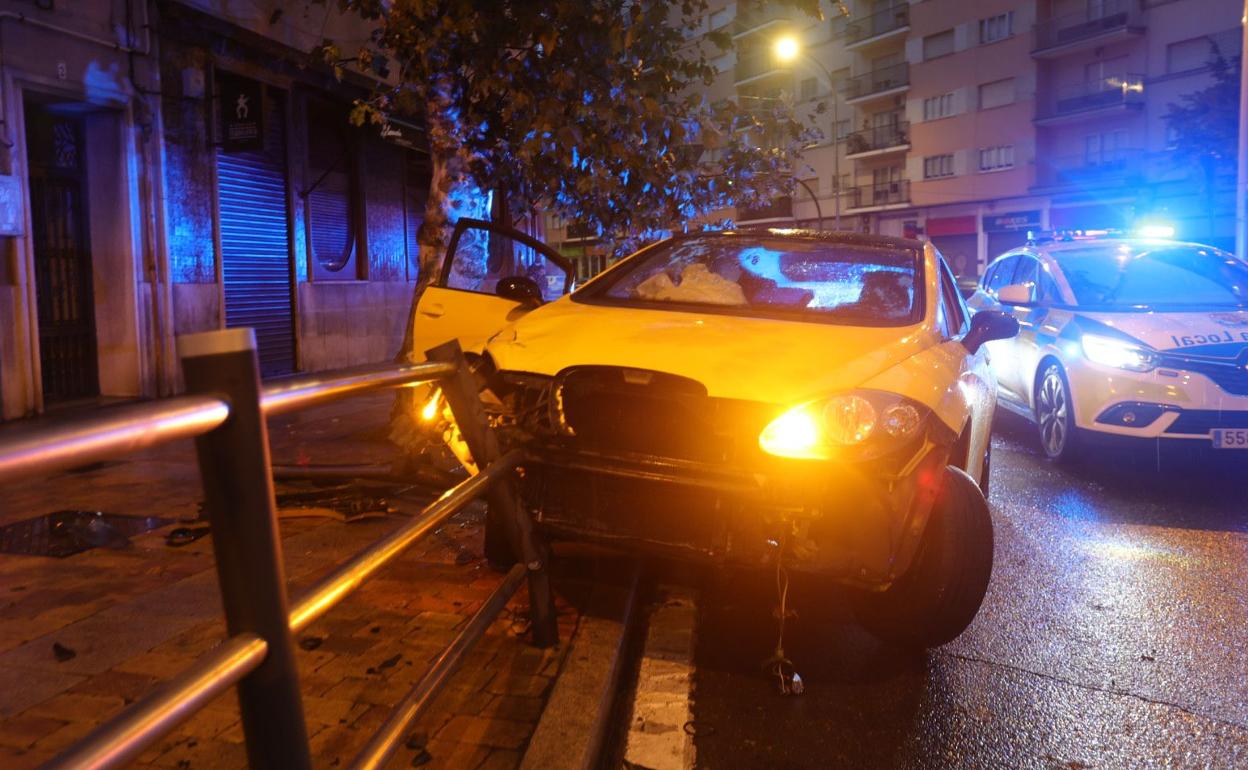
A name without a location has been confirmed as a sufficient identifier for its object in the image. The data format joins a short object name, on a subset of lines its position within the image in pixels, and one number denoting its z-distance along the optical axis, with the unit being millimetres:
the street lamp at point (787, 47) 21844
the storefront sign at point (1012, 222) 39969
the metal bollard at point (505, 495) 3180
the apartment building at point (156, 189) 9172
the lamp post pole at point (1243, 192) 14367
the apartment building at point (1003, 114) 35156
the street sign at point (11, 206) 8719
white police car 6473
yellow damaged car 3318
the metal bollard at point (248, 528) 1380
